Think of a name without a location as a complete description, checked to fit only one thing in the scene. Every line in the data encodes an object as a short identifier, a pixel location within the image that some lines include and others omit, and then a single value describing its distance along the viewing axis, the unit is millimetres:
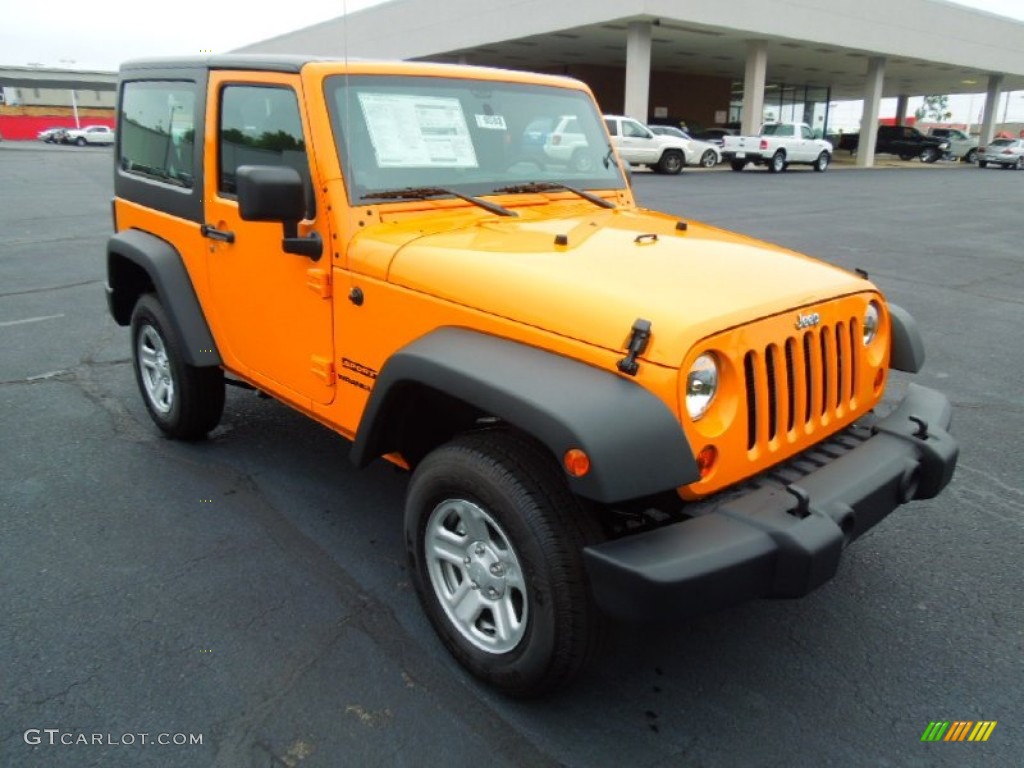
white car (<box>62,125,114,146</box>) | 54222
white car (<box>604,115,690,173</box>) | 24234
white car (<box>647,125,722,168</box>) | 26484
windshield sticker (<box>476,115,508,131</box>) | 3502
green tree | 109781
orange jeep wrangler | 2139
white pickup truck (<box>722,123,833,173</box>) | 28250
